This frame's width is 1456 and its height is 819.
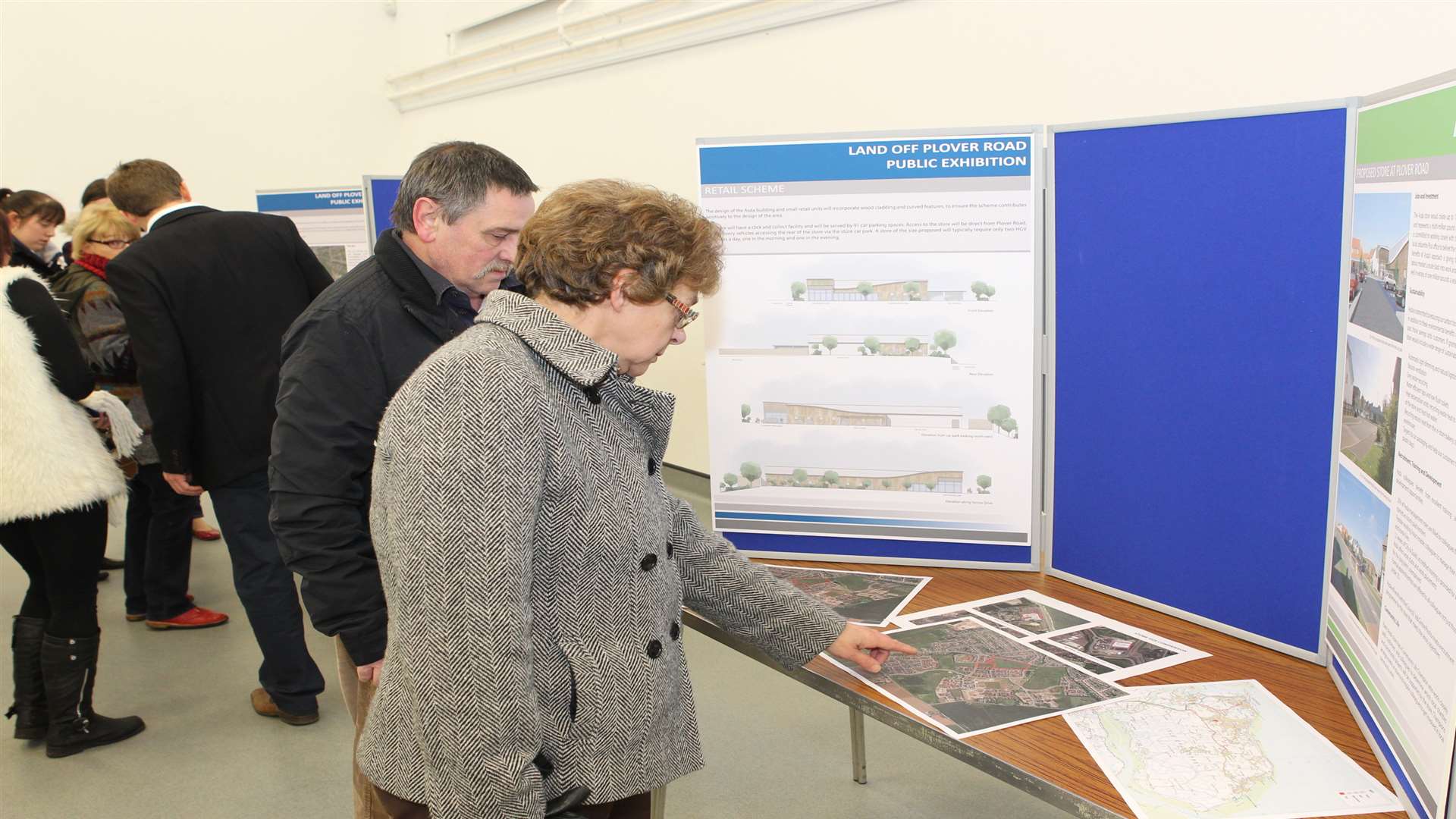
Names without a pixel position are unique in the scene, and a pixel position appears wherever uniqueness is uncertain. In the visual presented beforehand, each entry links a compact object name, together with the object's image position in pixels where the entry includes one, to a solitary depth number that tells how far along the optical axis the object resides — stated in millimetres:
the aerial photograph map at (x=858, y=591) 1913
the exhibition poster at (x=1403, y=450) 1054
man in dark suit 2859
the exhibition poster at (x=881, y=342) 2025
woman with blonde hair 3713
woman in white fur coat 2682
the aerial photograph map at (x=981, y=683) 1490
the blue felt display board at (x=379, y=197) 4043
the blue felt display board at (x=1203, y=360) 1568
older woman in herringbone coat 1100
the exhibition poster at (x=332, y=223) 4637
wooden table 1302
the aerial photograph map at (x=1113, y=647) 1649
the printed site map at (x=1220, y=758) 1225
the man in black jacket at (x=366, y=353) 1731
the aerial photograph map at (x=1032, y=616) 1803
